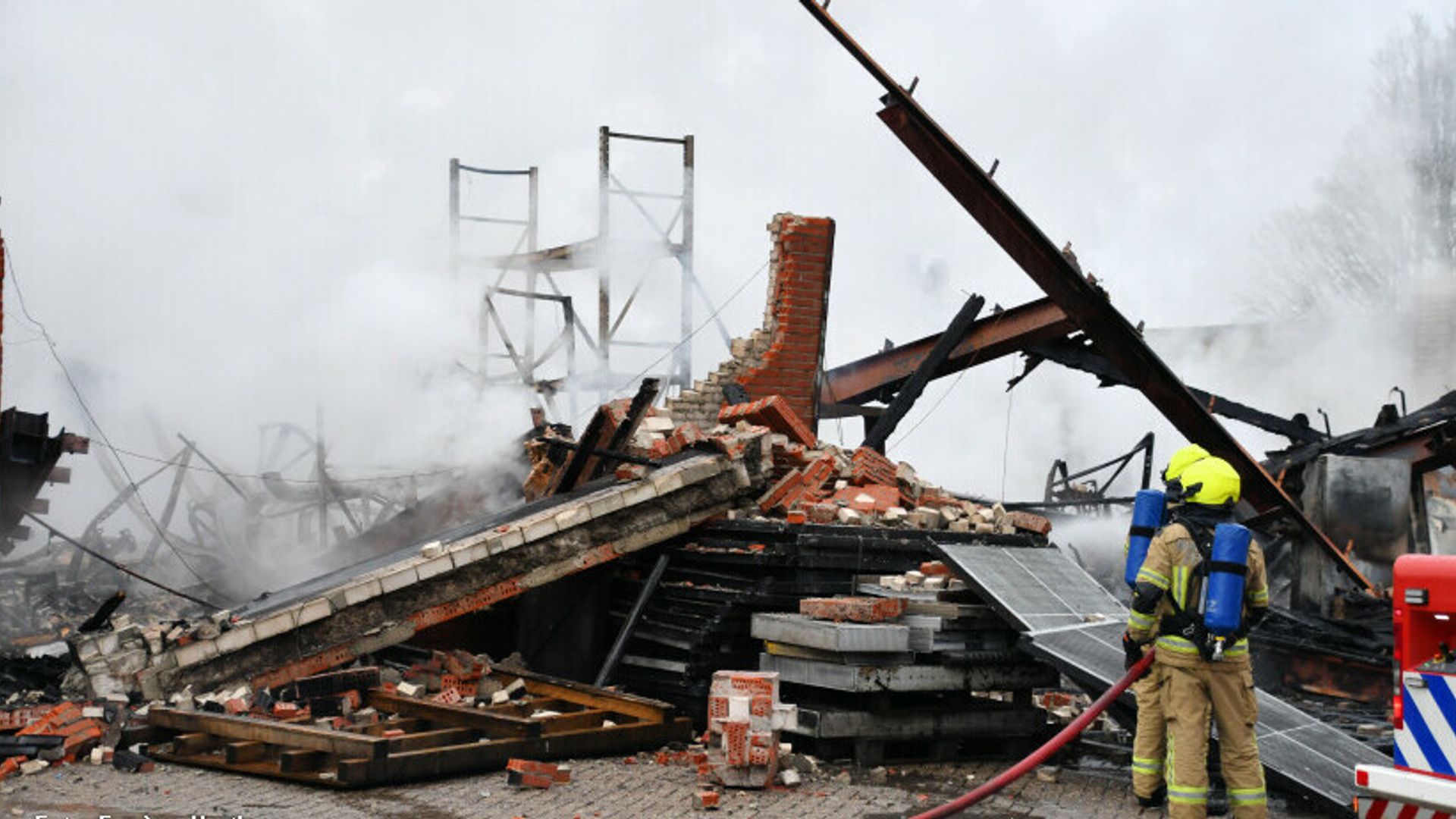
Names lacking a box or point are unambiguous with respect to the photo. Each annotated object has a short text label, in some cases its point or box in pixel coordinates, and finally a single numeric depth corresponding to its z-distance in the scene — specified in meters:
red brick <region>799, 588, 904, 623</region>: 7.74
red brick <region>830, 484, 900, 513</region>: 9.91
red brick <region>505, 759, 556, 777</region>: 6.87
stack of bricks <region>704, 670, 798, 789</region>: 7.01
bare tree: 31.78
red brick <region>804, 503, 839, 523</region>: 9.43
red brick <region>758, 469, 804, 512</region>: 9.91
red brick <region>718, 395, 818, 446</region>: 11.15
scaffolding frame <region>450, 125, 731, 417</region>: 19.27
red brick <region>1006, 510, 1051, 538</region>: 10.12
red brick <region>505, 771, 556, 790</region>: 6.82
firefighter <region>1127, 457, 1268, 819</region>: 6.06
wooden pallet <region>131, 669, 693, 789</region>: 6.81
